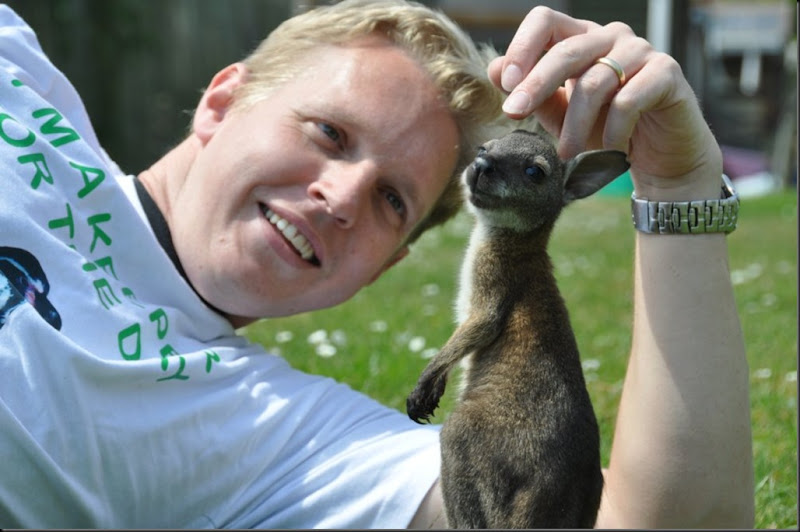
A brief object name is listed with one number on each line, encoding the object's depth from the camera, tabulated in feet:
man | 7.17
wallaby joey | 6.58
